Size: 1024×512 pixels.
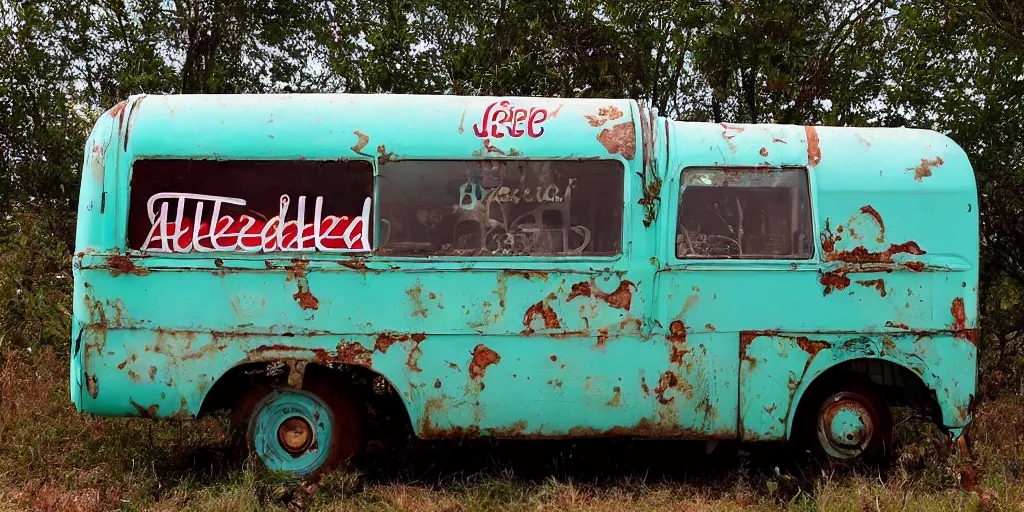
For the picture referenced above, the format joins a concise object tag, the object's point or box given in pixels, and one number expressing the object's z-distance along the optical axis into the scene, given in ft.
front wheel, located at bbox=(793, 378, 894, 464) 16.14
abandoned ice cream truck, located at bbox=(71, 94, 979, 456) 15.26
